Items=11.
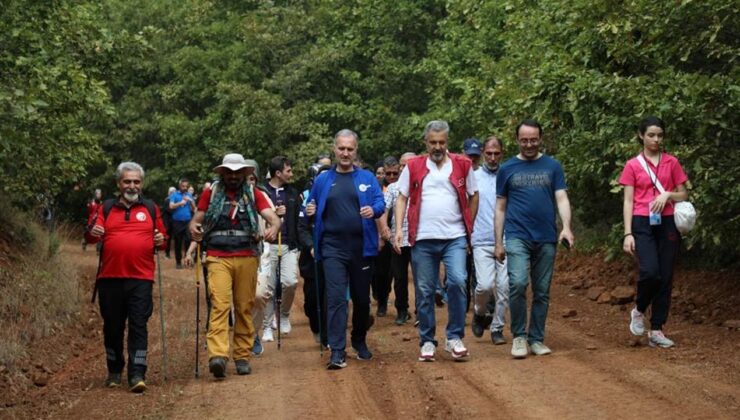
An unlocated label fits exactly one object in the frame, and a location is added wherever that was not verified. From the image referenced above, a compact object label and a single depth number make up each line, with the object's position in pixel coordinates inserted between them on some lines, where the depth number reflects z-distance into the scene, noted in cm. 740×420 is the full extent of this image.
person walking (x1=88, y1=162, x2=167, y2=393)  1086
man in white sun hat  1096
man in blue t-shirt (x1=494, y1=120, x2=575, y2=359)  1113
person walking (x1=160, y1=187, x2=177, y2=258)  2989
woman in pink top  1107
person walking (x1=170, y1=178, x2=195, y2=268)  2906
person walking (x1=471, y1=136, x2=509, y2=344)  1251
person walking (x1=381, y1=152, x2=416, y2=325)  1530
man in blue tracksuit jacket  1129
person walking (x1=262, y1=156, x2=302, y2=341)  1370
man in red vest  1112
